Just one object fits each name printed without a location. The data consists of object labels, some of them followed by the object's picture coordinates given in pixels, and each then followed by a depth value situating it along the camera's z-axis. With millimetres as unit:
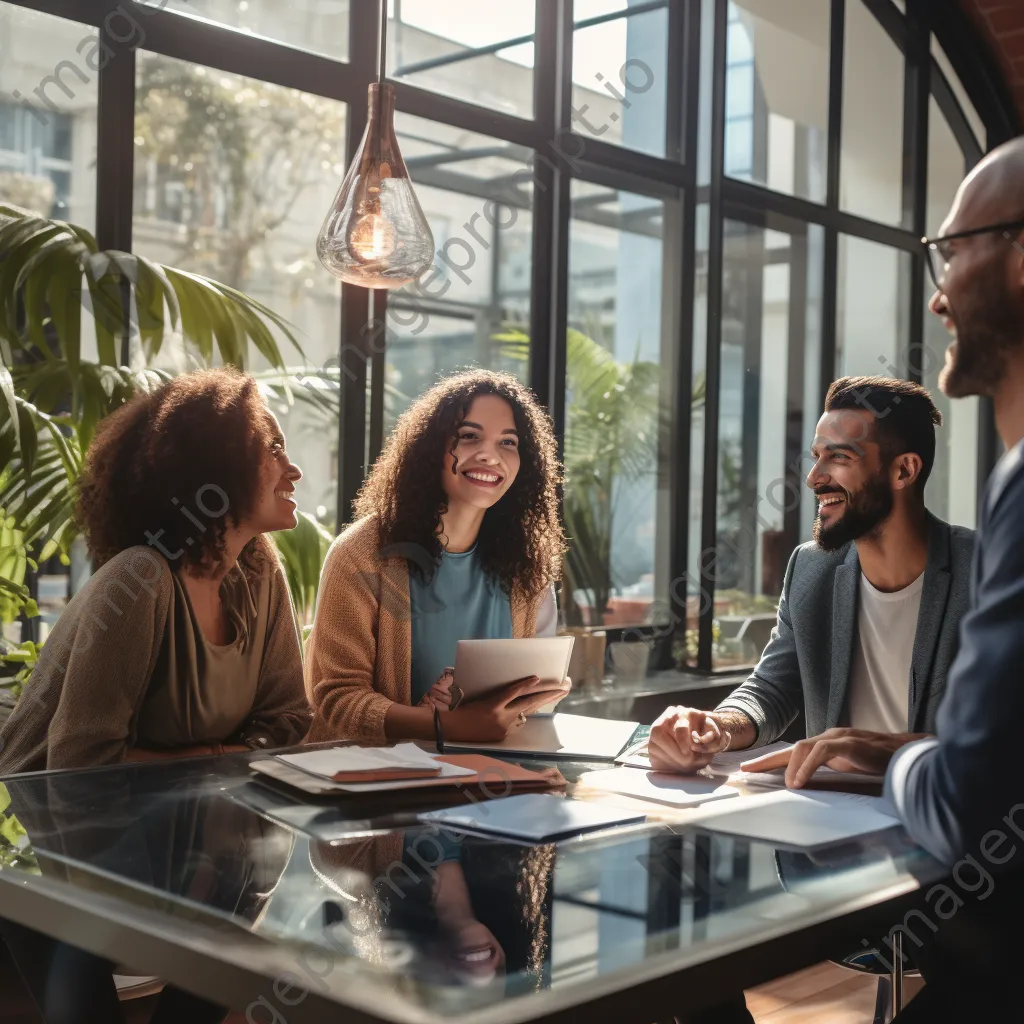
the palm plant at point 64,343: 2541
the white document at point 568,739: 2053
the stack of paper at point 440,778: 1681
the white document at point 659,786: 1711
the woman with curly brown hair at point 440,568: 2383
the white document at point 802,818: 1468
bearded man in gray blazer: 2318
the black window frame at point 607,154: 3254
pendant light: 2121
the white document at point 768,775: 1785
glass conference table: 979
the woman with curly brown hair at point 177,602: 2139
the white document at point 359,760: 1740
